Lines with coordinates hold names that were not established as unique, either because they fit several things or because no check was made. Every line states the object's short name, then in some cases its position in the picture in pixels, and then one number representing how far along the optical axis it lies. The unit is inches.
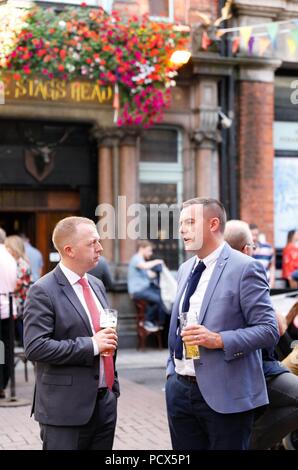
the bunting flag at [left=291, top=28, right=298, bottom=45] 420.4
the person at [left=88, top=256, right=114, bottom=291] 350.3
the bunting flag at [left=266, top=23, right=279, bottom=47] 424.6
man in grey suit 145.3
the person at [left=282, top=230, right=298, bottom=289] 496.4
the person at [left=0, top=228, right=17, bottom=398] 318.0
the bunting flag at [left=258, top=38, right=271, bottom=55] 490.9
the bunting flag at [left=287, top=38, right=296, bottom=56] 488.4
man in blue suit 149.0
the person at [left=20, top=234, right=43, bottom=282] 467.8
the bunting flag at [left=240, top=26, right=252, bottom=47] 450.3
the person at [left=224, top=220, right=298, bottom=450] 180.4
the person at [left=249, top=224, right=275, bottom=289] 453.4
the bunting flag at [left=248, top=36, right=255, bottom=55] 458.2
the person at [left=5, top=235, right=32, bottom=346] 360.8
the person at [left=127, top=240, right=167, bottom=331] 459.8
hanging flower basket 442.6
